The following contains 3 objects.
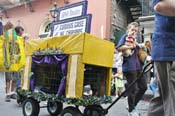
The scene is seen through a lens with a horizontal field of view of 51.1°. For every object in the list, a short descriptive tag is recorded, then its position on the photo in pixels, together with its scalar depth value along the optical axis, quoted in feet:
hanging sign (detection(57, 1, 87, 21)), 8.33
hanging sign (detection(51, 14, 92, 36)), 7.98
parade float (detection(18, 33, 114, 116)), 7.56
